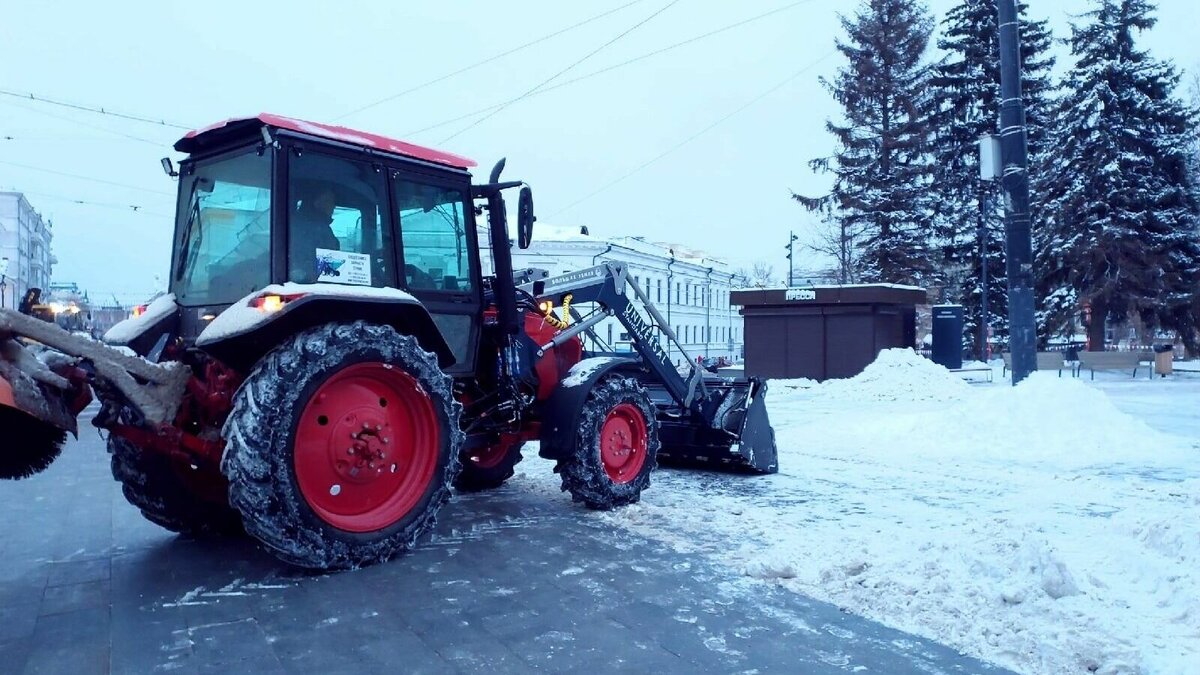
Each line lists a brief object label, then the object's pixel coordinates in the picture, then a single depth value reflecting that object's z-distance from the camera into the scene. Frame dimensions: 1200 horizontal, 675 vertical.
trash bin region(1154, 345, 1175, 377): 25.80
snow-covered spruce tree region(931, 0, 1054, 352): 34.19
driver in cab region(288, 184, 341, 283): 5.46
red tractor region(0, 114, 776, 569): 4.84
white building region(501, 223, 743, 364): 47.88
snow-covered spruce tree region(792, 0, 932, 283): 33.97
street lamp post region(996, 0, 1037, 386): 12.50
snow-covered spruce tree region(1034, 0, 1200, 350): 32.00
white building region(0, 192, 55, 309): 76.38
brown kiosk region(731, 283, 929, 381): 22.27
